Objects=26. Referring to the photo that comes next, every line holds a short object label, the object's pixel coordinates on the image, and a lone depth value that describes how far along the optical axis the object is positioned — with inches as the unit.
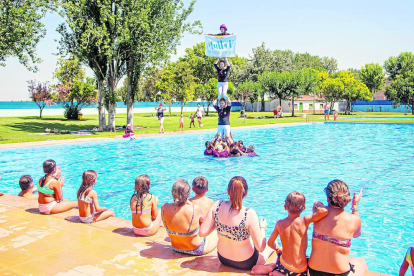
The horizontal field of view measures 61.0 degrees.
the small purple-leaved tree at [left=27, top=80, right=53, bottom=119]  1624.0
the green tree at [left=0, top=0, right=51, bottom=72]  740.0
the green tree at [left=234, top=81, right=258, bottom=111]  2500.4
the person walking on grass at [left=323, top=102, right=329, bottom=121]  1592.0
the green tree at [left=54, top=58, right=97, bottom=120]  1721.2
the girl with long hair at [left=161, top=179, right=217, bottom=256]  188.7
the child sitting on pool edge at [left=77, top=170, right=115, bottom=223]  245.3
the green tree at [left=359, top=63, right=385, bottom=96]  2967.5
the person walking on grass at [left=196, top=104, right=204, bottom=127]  1238.3
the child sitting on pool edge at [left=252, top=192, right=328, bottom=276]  158.1
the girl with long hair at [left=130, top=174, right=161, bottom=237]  219.9
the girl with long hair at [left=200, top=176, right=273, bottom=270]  166.9
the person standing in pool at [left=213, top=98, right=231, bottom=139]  645.9
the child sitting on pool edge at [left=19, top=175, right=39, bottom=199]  338.0
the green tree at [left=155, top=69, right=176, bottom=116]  2094.0
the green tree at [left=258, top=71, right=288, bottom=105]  2046.0
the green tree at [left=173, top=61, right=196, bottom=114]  2042.3
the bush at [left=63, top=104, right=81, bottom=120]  1673.2
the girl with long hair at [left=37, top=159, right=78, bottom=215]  268.4
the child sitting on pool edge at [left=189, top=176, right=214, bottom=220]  198.2
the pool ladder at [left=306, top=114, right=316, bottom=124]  1510.7
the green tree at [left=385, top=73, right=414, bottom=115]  2052.2
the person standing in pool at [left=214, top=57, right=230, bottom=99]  631.8
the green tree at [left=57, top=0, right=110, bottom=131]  956.6
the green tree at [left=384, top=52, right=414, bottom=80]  2937.7
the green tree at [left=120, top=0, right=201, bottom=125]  1000.9
